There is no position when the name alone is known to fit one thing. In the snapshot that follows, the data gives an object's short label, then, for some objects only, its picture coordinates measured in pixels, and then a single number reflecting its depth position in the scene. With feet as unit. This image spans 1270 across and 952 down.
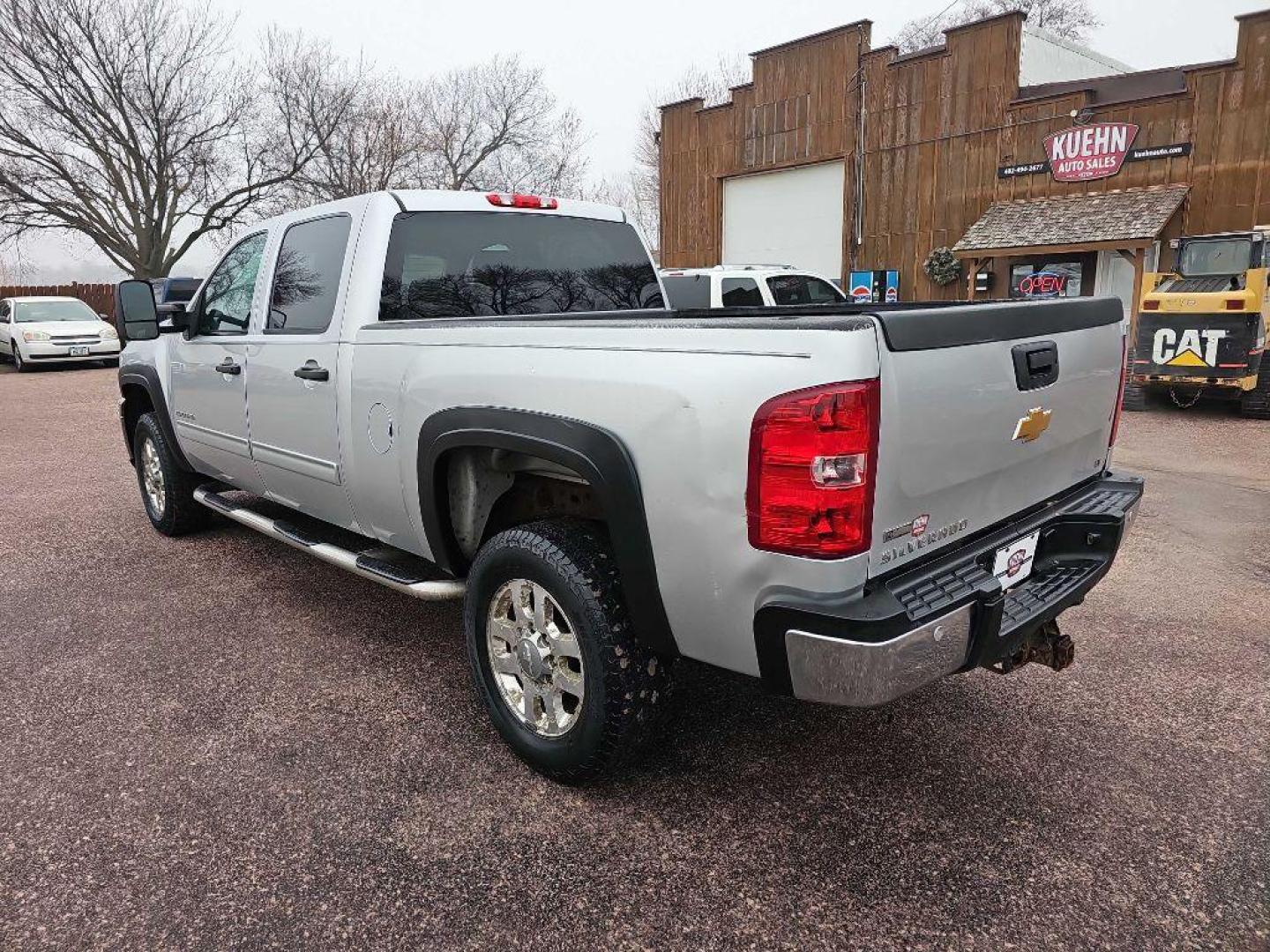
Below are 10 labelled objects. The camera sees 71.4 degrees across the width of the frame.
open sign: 59.52
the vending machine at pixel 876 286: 67.77
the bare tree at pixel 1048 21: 121.08
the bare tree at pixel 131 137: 96.37
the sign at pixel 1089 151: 55.93
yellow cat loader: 35.73
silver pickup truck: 6.91
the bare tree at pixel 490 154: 127.24
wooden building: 53.01
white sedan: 61.00
